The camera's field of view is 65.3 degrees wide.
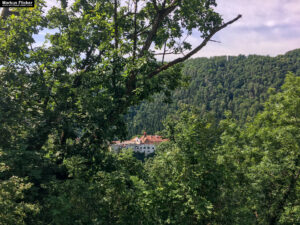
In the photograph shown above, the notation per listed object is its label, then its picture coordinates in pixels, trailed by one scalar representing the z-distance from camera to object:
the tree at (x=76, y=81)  7.33
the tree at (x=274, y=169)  10.53
